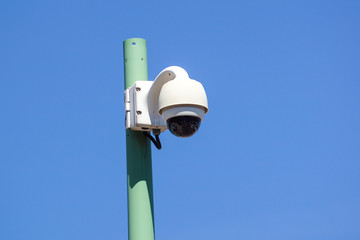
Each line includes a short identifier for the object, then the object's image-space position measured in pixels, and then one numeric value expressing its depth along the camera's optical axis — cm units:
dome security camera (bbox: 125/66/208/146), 475
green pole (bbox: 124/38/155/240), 532
